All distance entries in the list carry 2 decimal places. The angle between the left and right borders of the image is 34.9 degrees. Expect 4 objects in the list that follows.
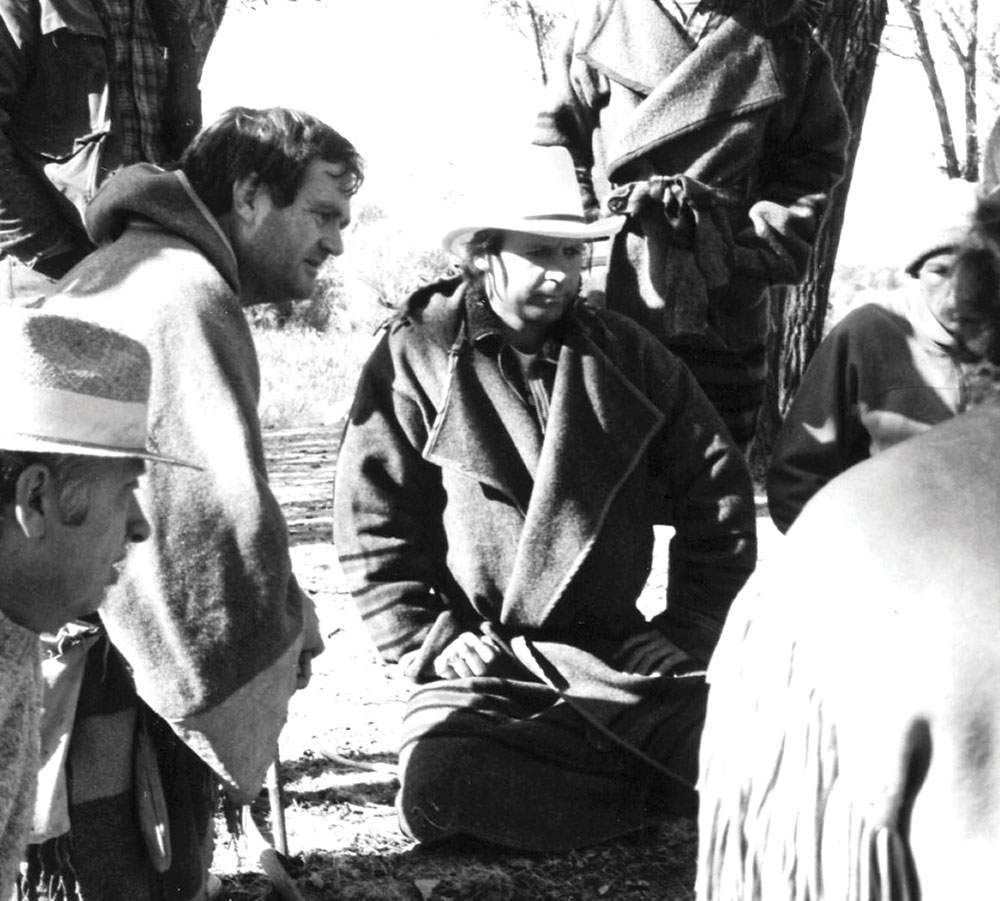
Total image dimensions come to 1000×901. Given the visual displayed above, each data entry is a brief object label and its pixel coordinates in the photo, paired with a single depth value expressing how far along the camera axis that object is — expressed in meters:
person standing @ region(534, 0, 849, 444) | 4.32
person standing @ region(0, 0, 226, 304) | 4.16
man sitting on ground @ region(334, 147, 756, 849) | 3.97
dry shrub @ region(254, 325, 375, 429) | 14.05
